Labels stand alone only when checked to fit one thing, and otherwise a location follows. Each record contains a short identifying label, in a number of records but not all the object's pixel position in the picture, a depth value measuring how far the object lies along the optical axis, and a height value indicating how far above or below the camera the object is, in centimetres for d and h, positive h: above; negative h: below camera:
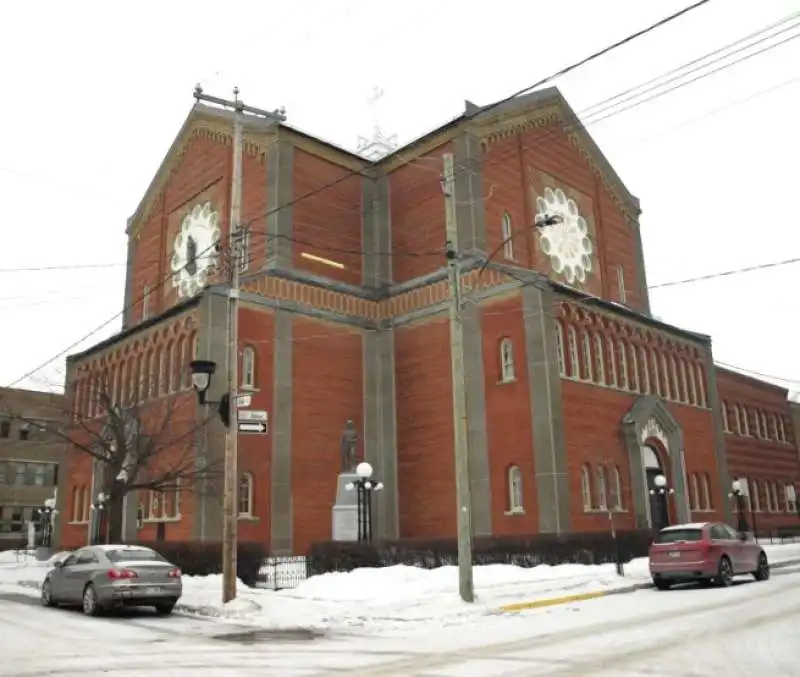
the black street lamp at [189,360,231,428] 1673 +319
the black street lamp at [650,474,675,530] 3347 +82
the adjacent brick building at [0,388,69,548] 5922 +533
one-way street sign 1662 +222
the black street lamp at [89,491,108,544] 3506 +90
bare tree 2573 +319
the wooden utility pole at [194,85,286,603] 1620 +357
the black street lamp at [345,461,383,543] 2519 +120
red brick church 2983 +769
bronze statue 3031 +313
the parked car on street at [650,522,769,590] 1873 -82
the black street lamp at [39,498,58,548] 4778 +106
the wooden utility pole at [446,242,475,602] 1611 +178
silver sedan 1563 -82
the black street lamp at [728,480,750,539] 3624 +44
